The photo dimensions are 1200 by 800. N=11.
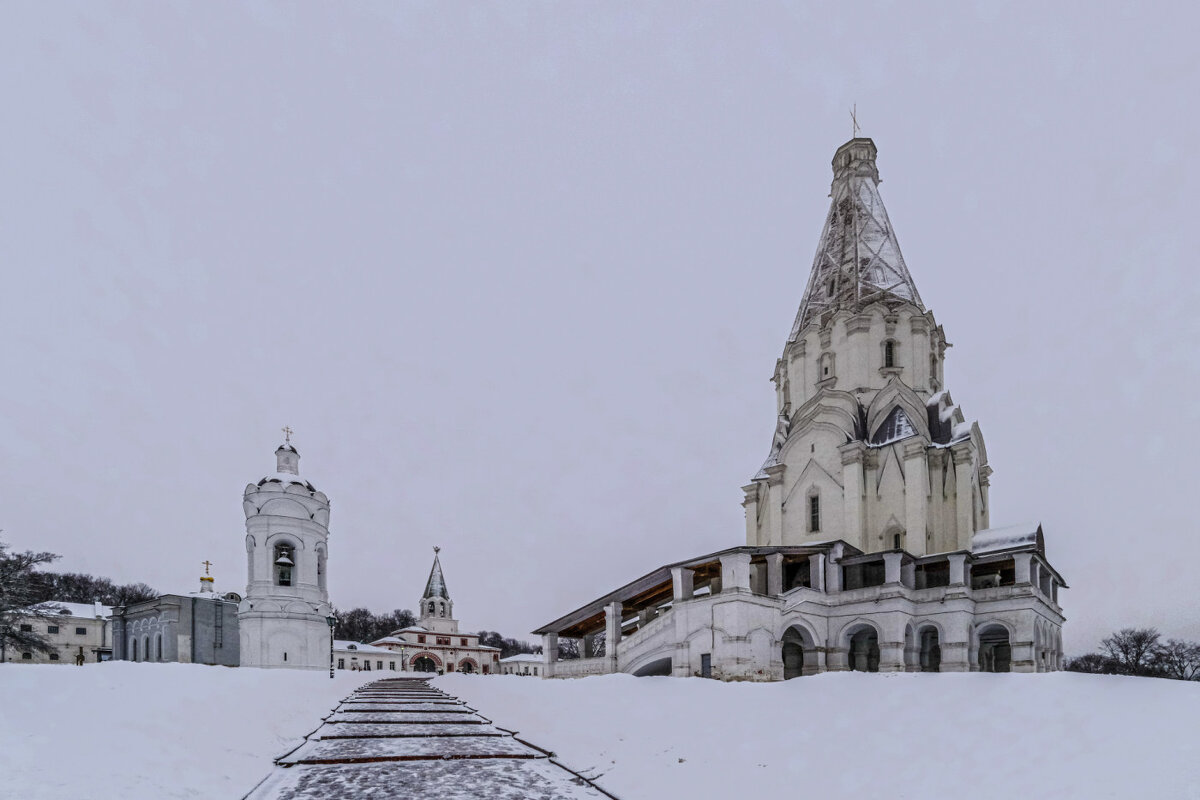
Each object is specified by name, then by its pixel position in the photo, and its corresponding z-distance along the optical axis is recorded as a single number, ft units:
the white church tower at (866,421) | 92.48
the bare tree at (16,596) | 63.77
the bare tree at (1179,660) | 141.28
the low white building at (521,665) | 275.39
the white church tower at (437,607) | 265.95
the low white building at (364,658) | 233.76
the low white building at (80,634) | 167.94
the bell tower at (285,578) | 116.26
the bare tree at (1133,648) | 144.66
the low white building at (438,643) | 253.03
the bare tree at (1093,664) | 151.53
